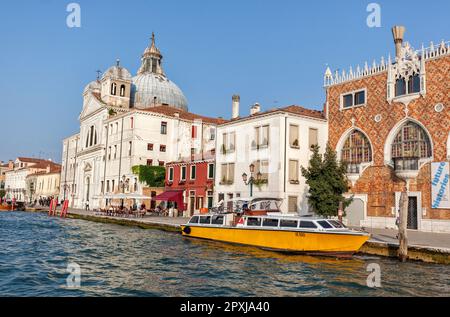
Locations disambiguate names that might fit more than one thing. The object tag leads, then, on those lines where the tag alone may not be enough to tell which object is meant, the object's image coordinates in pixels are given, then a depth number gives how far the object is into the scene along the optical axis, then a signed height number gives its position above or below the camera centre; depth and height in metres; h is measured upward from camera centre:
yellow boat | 18.14 -1.32
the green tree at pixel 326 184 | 24.25 +1.31
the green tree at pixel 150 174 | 47.66 +3.02
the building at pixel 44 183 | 83.31 +3.02
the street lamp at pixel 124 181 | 49.78 +2.27
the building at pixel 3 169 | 116.62 +7.90
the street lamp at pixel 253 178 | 31.40 +1.98
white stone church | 50.25 +8.83
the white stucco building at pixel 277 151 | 30.89 +4.13
